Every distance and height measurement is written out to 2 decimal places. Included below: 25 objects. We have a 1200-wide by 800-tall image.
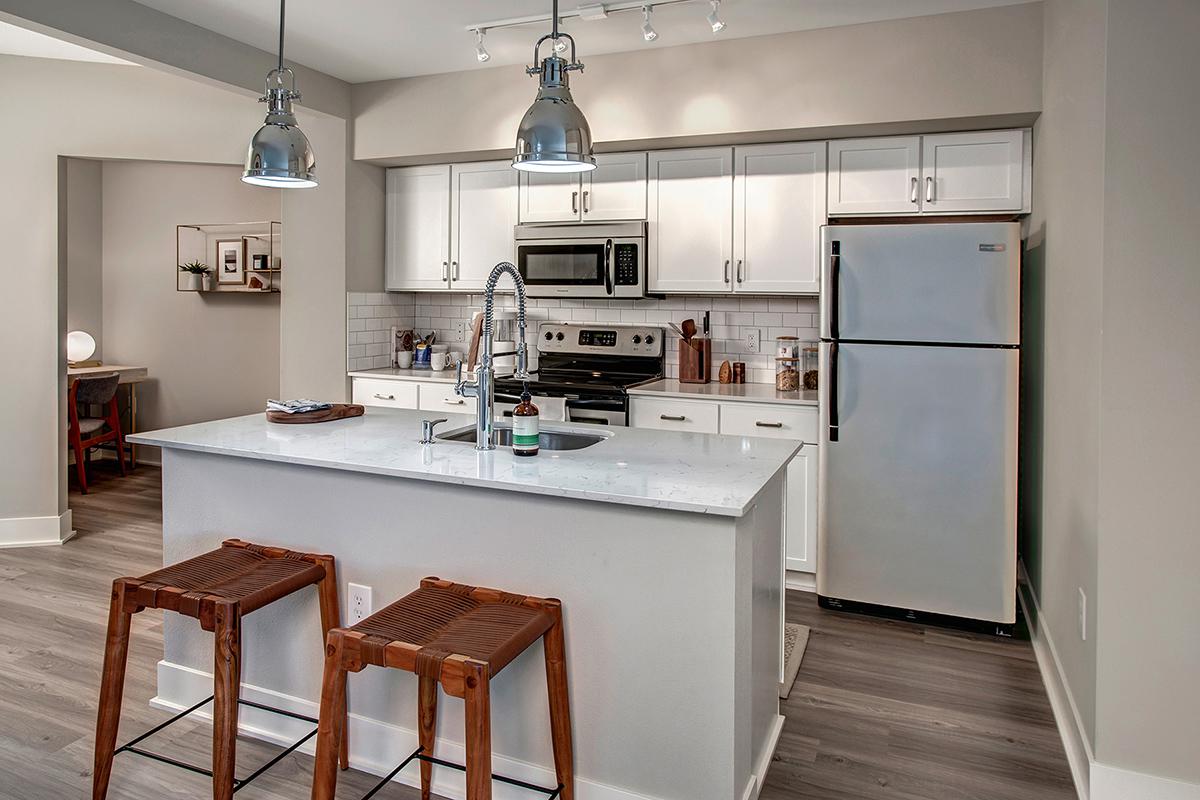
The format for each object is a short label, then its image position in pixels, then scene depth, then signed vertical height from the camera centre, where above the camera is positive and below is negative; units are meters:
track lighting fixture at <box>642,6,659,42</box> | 3.51 +1.49
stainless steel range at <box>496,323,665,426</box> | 4.22 +0.04
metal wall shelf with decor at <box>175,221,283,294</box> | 5.99 +0.84
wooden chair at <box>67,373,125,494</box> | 5.70 -0.36
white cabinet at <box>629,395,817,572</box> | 3.88 -0.26
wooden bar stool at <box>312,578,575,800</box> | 1.72 -0.61
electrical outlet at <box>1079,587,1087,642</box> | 2.39 -0.68
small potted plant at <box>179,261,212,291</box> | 6.15 +0.70
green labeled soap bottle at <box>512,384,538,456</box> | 2.44 -0.16
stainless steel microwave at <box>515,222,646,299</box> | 4.39 +0.62
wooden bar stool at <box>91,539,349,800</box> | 2.03 -0.60
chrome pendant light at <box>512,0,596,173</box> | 2.24 +0.66
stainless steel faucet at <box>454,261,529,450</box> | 2.49 +0.00
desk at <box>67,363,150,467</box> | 5.87 -0.04
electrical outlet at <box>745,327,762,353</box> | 4.52 +0.20
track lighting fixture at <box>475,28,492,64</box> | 3.83 +1.53
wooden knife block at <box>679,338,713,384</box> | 4.47 +0.09
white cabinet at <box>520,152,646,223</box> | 4.40 +0.99
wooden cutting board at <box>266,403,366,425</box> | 2.89 -0.15
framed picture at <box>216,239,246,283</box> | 6.09 +0.81
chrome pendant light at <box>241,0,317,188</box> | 2.61 +0.71
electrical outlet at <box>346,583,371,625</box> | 2.43 -0.67
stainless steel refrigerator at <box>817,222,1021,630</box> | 3.40 -0.16
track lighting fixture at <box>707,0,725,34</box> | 3.38 +1.48
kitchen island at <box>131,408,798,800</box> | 2.01 -0.51
